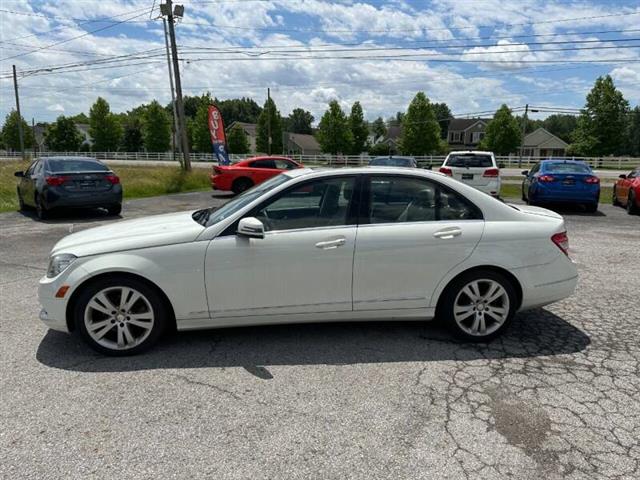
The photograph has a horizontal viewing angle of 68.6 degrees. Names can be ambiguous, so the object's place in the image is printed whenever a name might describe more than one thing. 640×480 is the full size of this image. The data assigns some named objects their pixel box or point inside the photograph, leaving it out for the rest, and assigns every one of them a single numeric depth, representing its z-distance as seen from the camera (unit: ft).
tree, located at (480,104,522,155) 180.96
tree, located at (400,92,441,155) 163.22
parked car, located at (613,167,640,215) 40.52
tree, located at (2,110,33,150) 269.85
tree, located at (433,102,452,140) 337.11
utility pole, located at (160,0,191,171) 68.80
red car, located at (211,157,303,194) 54.13
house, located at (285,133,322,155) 273.17
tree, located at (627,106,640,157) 276.88
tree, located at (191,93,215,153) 206.91
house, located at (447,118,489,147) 251.39
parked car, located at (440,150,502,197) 43.29
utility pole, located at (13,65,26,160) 129.91
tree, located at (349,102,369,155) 181.88
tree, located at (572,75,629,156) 153.38
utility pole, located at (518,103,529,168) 170.72
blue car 40.09
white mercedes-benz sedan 12.10
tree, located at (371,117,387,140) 358.64
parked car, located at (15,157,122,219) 34.91
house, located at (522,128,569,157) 238.89
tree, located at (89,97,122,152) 223.92
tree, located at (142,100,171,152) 211.61
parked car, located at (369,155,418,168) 50.11
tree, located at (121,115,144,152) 248.73
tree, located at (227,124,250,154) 209.05
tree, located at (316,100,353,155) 176.04
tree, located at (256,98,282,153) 198.63
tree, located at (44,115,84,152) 242.17
